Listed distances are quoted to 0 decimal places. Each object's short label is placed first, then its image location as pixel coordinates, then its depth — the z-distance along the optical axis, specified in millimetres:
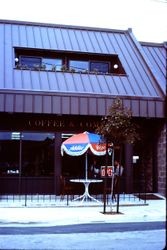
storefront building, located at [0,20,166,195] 17703
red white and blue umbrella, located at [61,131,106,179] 15766
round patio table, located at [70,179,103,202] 16250
